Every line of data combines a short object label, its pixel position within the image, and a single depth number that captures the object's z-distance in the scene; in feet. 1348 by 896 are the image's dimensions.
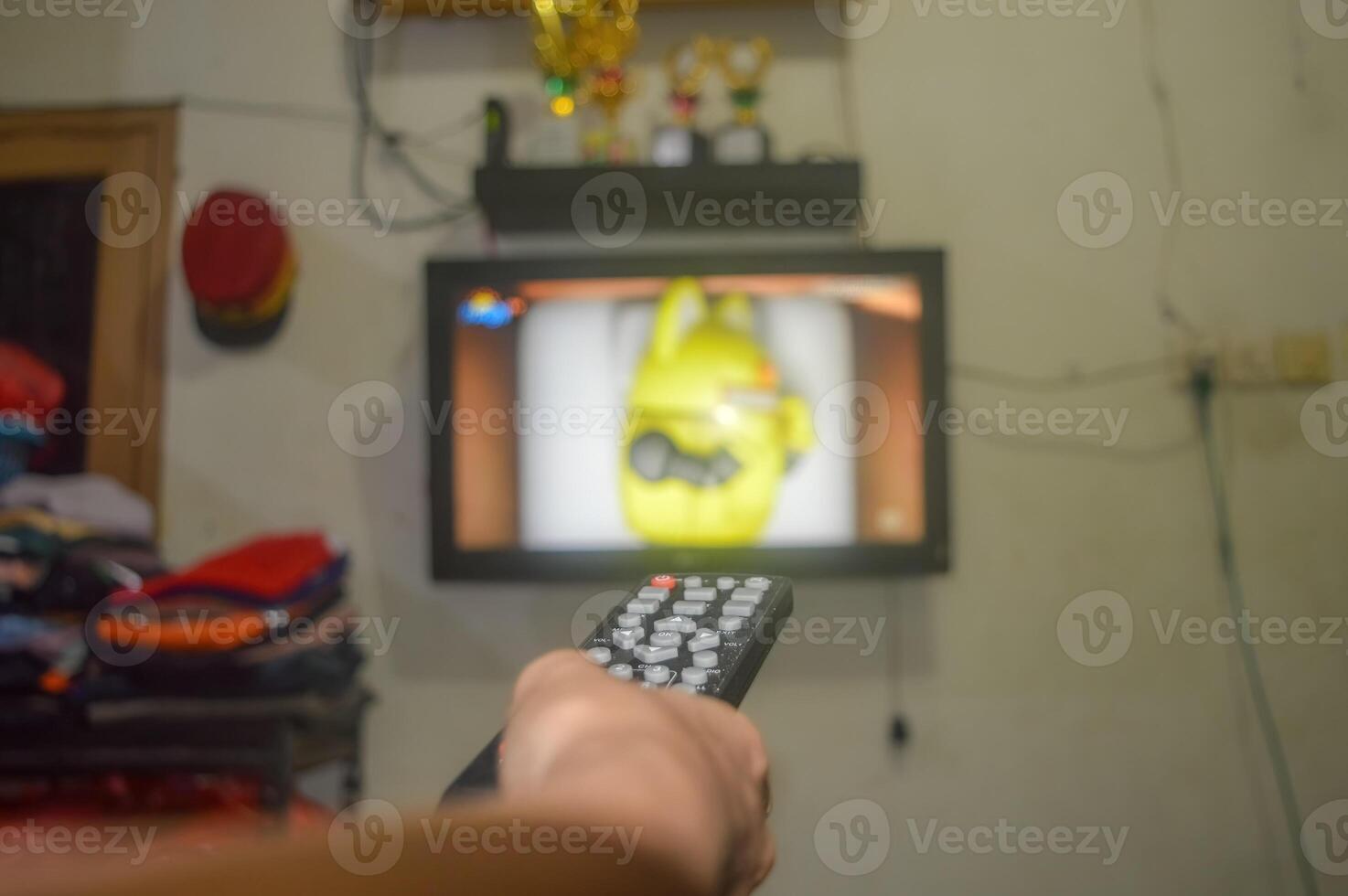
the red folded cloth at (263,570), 3.71
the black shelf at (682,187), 4.19
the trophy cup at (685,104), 4.33
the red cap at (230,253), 4.52
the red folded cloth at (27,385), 4.27
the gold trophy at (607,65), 4.31
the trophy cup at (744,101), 4.32
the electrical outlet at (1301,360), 4.49
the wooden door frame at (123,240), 4.87
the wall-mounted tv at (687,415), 4.21
